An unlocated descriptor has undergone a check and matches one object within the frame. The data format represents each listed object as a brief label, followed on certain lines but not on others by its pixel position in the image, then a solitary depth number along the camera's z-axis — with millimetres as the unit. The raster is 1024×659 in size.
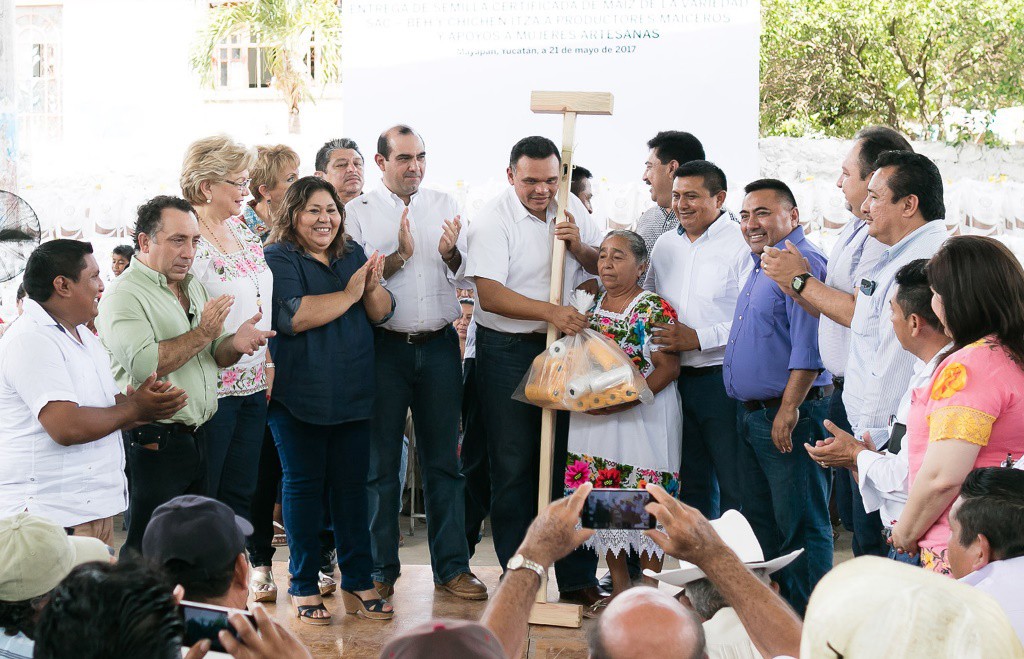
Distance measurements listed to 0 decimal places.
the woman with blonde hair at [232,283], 4039
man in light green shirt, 3645
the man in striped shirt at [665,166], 5090
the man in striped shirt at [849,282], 3758
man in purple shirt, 4098
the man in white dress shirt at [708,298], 4461
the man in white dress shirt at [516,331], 4520
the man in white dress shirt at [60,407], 3236
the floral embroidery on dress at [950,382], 2705
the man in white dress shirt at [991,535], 2215
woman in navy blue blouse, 4156
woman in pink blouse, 2674
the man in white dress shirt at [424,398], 4508
